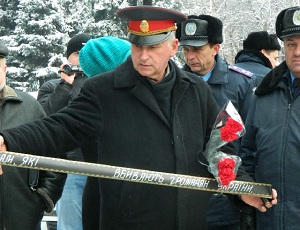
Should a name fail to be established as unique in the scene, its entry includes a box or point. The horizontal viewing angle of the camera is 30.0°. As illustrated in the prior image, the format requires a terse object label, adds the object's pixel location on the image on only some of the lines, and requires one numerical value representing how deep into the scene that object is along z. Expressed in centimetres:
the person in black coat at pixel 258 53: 630
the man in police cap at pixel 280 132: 349
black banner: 287
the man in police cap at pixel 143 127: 319
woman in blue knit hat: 416
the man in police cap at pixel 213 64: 473
